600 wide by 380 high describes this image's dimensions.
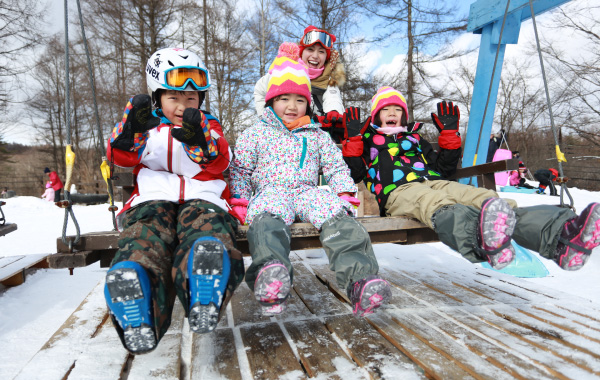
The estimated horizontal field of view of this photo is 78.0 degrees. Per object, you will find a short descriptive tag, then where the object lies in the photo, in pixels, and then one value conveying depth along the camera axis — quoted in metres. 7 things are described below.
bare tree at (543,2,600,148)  14.98
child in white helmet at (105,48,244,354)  1.29
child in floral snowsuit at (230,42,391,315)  1.57
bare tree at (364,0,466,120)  11.48
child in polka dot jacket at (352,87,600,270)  1.73
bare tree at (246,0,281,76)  12.90
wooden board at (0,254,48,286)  3.12
